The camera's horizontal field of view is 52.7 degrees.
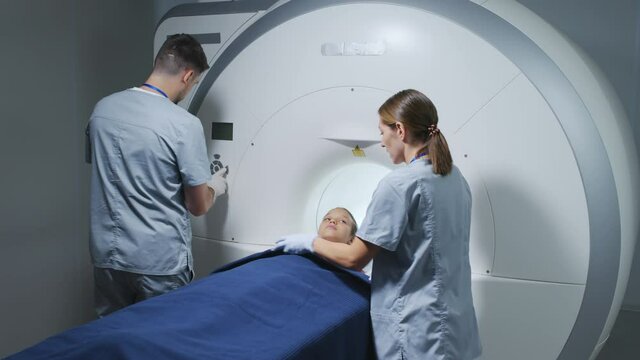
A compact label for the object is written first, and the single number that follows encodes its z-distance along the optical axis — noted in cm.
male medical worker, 169
